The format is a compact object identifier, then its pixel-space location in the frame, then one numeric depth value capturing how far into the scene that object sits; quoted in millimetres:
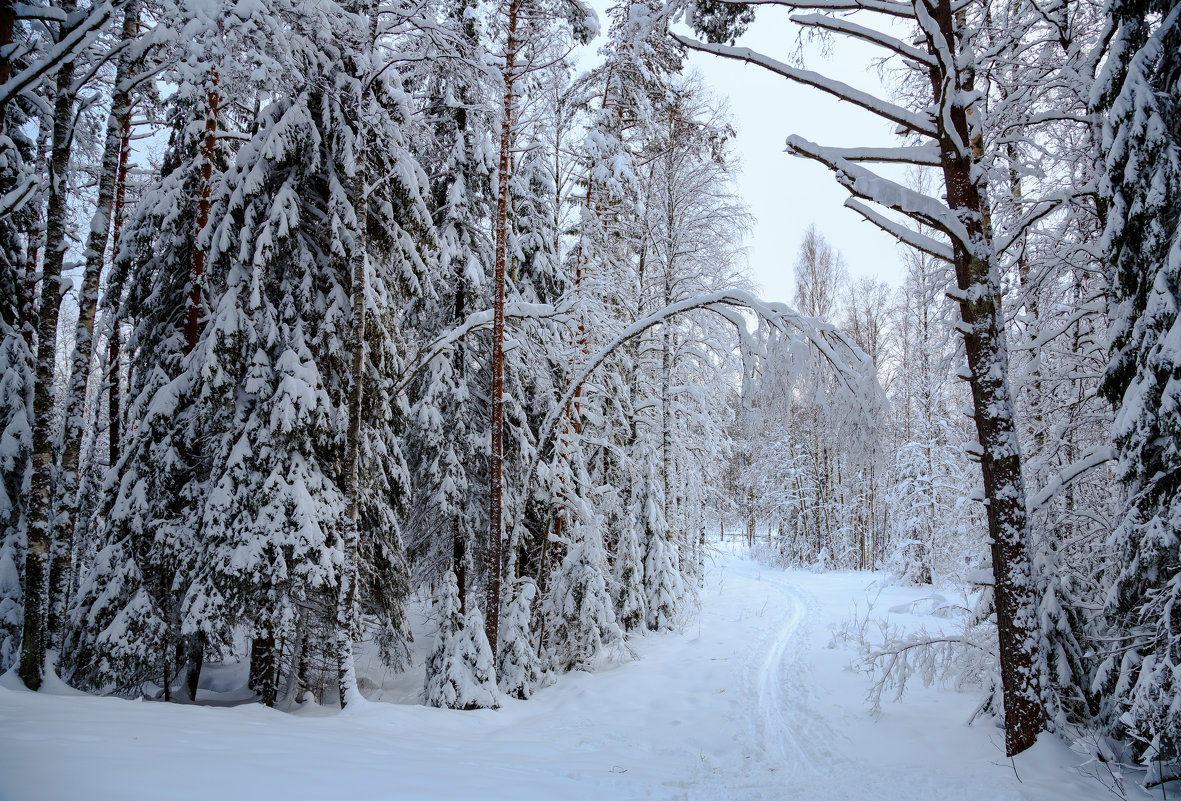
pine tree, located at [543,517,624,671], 9297
